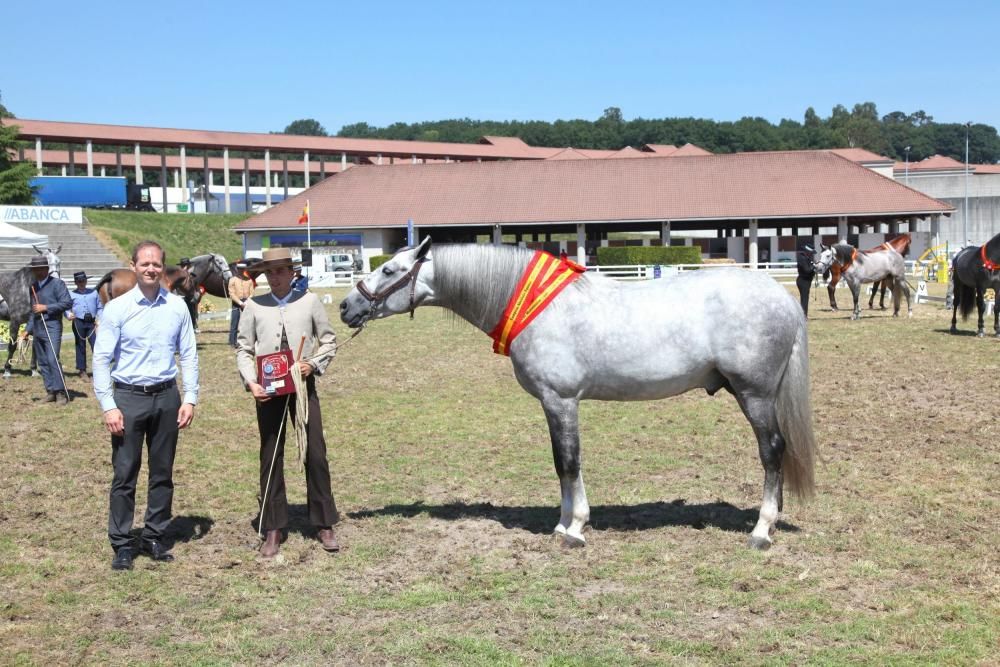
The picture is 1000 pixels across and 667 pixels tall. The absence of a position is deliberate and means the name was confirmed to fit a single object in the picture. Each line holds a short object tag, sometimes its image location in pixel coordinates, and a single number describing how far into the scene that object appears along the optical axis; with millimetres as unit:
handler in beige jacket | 6605
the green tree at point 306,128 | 186250
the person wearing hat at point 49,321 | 13312
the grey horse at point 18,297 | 14859
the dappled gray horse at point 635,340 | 6578
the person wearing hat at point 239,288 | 17844
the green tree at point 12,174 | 53094
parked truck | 60656
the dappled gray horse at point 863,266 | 23062
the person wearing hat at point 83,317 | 15406
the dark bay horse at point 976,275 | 17422
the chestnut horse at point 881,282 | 23656
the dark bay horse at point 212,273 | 20641
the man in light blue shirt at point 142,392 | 6227
